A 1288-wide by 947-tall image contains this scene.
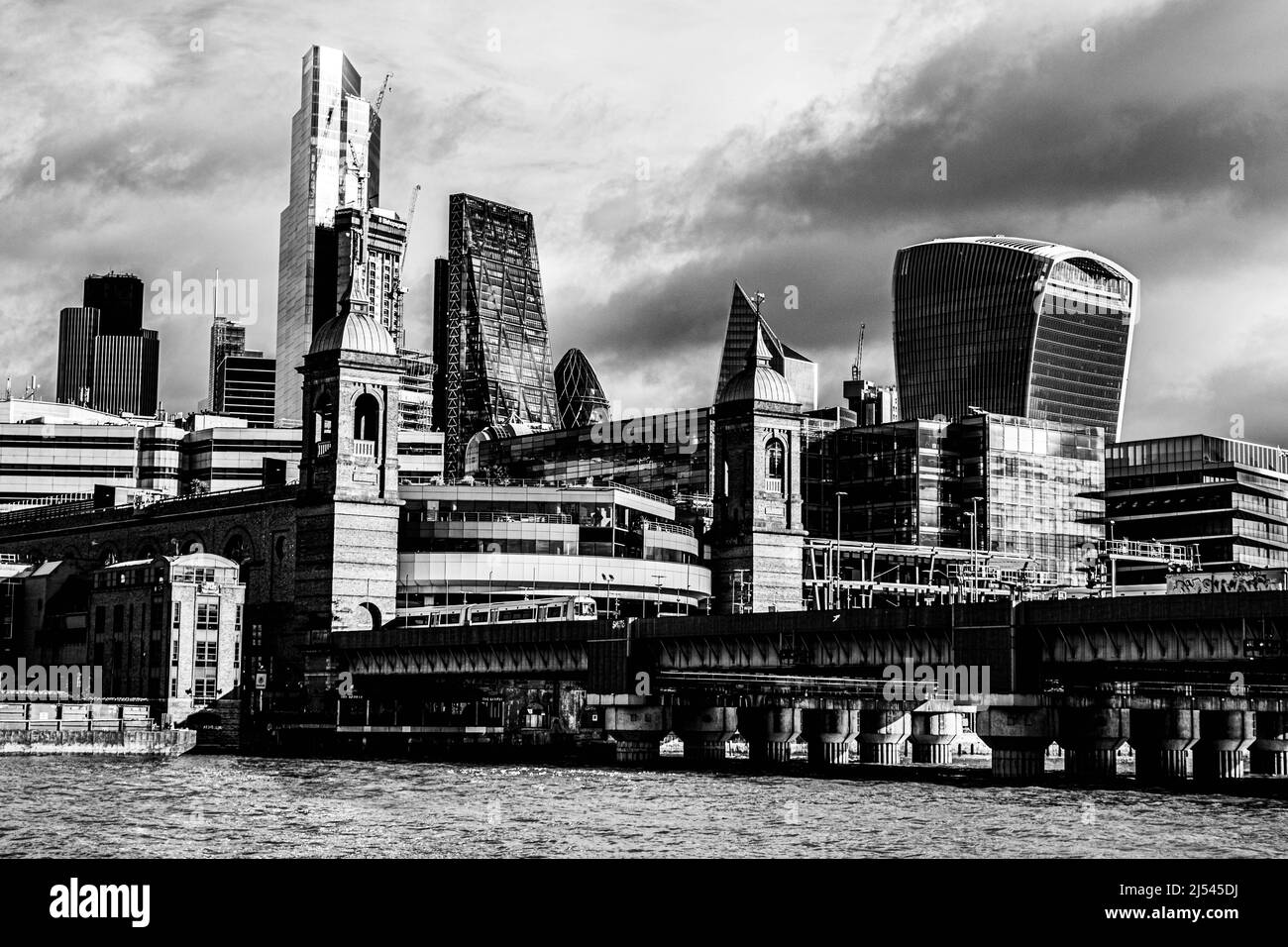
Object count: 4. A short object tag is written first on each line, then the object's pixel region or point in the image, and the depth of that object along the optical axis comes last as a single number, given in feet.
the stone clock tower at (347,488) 543.80
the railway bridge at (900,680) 317.22
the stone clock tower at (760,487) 591.78
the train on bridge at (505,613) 497.46
